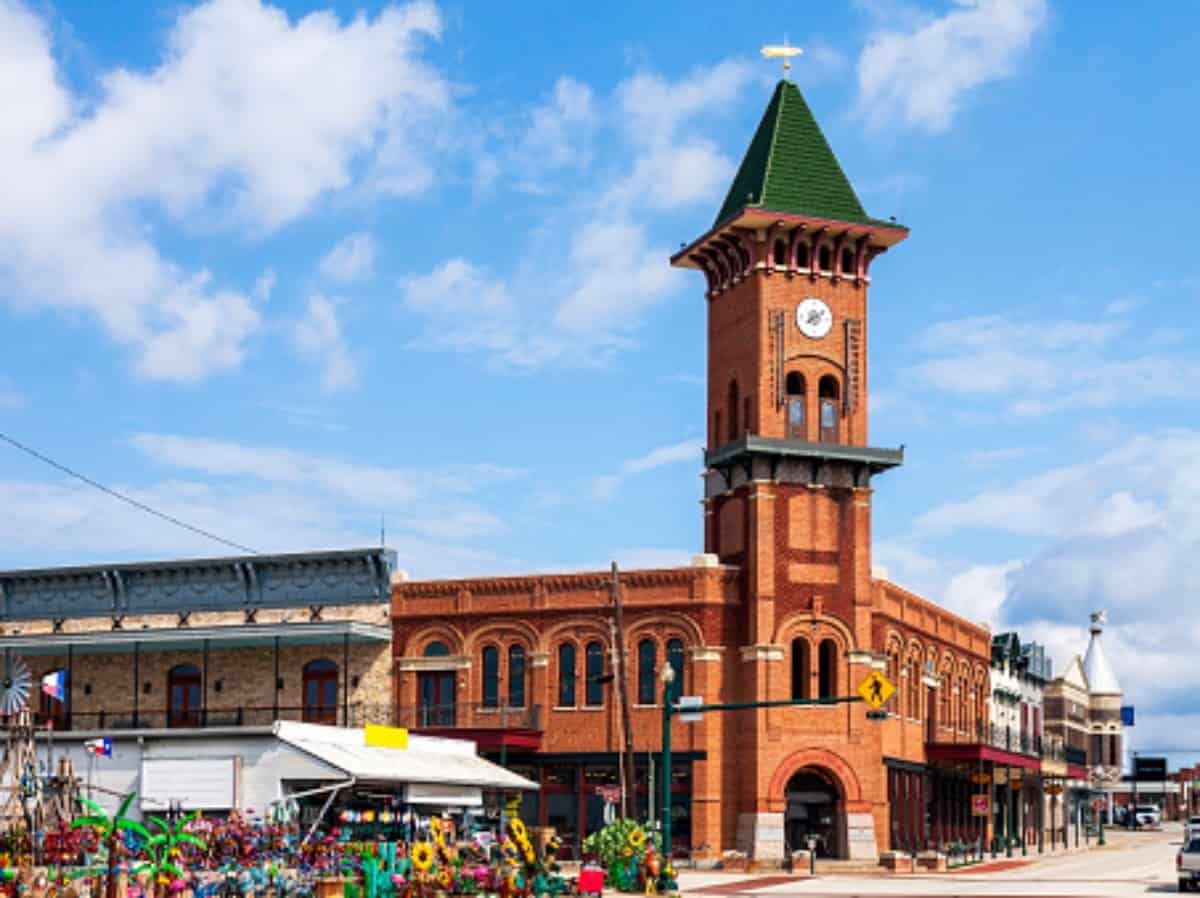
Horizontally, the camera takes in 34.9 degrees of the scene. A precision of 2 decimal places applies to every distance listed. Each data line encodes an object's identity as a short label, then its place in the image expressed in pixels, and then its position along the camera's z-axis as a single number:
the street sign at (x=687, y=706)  48.66
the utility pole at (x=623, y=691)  62.12
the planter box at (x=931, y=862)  62.38
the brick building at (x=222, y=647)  67.00
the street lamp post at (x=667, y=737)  48.72
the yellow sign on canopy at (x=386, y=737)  52.62
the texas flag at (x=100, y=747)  51.53
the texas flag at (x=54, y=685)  53.34
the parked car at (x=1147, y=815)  142.12
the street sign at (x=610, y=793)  60.00
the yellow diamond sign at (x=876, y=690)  45.50
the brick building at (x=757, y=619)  63.97
